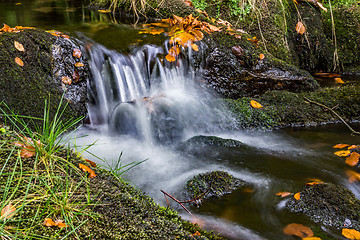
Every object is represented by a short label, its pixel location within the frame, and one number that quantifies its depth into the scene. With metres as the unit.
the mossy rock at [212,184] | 2.99
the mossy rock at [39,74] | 3.67
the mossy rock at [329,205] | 2.58
